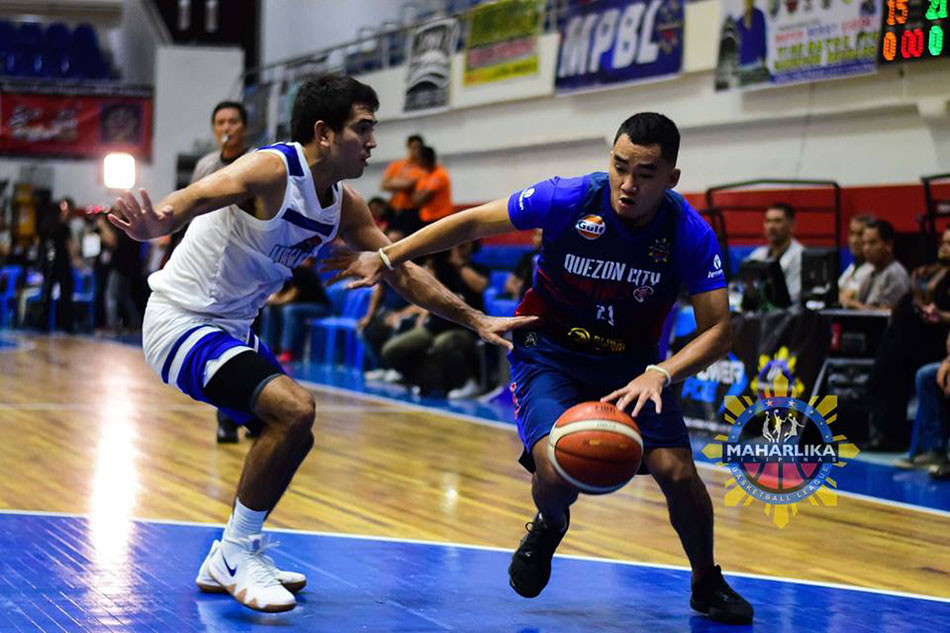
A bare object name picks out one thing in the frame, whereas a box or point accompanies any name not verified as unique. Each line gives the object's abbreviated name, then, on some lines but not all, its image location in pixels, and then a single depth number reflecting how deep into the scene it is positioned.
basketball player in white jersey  4.46
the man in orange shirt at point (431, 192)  13.02
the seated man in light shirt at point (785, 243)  9.30
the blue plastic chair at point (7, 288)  21.30
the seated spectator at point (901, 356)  8.59
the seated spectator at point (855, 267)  9.28
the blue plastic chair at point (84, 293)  20.14
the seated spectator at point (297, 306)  15.30
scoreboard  9.31
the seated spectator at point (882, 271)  8.95
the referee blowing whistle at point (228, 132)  7.57
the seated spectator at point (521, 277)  11.39
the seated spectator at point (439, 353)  11.96
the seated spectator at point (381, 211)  13.41
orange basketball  3.97
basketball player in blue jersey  4.27
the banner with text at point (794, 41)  10.21
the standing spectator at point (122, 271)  18.84
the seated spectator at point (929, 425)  8.00
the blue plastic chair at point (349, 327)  14.48
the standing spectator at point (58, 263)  19.11
